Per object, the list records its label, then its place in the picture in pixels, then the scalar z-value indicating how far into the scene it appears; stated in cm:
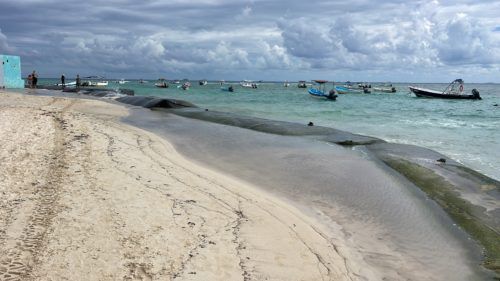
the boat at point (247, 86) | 13742
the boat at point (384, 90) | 10556
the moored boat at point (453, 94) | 6812
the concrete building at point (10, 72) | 4020
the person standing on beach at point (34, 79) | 5245
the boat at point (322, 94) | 6099
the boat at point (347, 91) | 9738
